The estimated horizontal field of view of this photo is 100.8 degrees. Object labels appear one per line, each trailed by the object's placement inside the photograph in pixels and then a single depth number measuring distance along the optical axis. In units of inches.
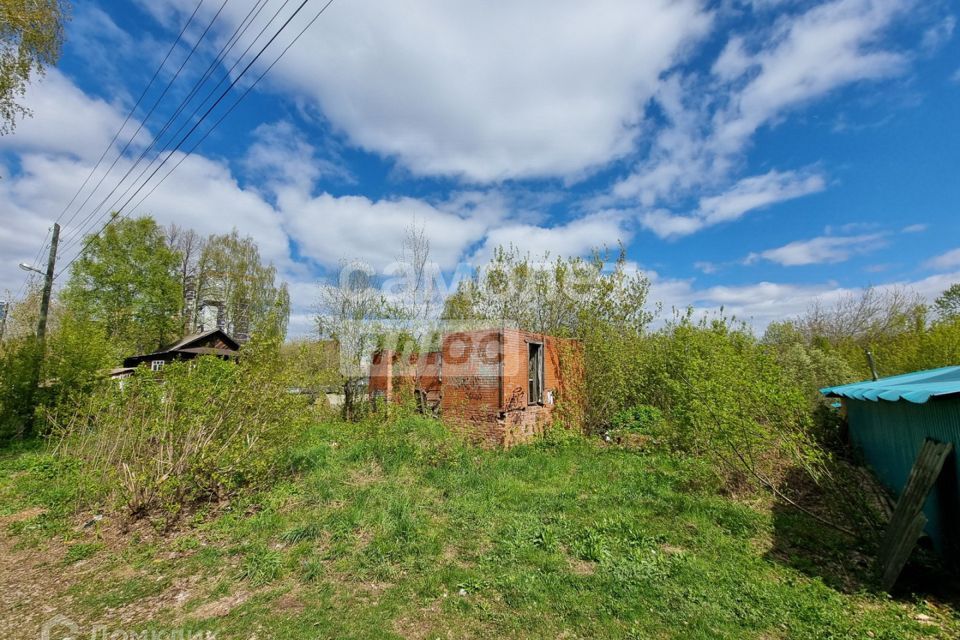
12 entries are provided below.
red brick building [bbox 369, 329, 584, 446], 319.3
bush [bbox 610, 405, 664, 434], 368.8
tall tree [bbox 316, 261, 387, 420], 442.3
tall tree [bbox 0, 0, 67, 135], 254.5
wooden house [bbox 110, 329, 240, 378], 655.8
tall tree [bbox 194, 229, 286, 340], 910.4
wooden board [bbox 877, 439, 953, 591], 125.8
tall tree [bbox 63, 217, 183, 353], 738.2
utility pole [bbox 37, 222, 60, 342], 479.8
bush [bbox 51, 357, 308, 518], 183.9
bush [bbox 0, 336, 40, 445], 403.9
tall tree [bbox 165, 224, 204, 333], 872.9
